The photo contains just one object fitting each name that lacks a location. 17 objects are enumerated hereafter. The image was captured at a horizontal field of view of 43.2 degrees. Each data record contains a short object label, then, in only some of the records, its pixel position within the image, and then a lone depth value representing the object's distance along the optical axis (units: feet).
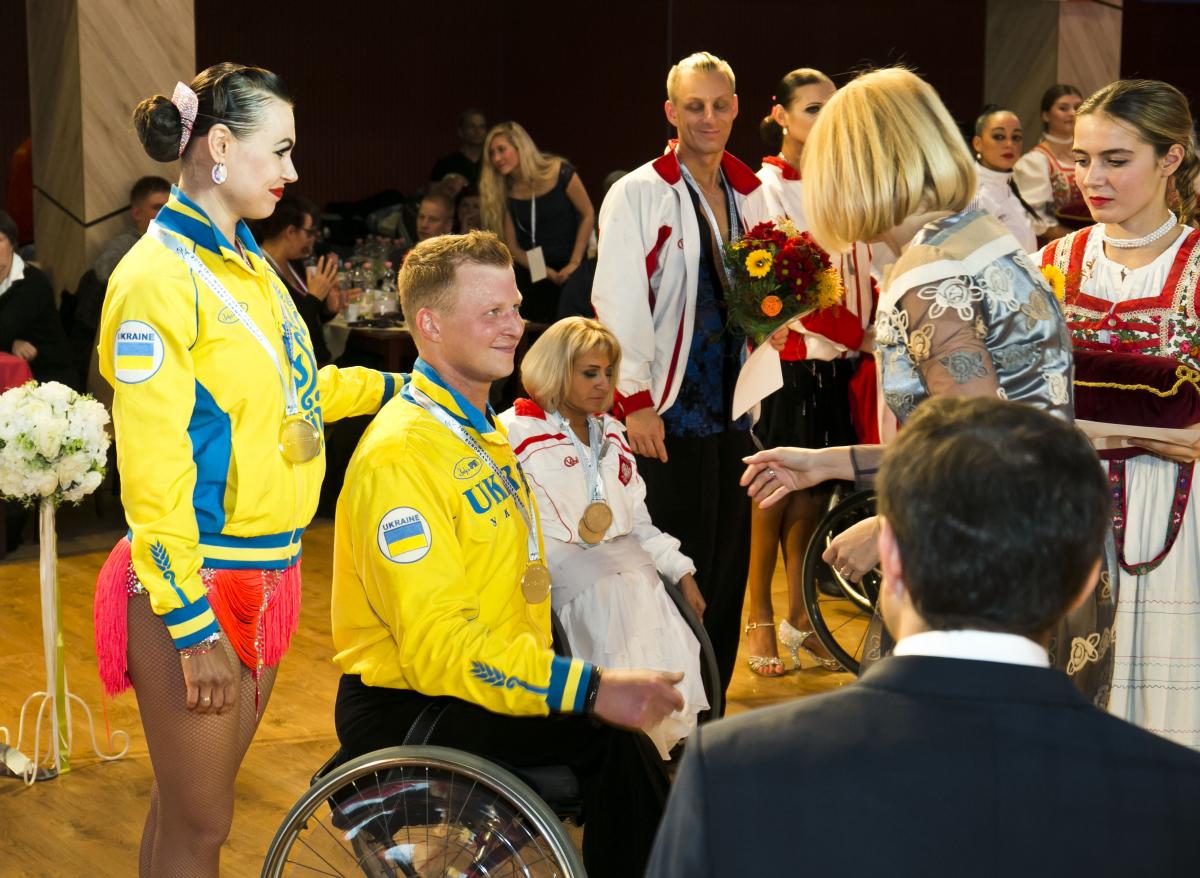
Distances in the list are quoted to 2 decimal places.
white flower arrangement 12.07
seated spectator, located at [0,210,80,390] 20.39
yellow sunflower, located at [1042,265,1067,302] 9.68
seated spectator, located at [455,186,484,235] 26.53
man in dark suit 3.70
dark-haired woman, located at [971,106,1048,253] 23.93
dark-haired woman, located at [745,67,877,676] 15.56
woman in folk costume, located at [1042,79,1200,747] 9.45
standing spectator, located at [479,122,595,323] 24.77
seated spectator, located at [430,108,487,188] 32.71
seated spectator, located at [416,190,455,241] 24.98
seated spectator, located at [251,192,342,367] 20.93
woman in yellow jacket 7.23
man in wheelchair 7.68
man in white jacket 12.82
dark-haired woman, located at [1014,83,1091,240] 25.05
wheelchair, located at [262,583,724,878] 7.30
